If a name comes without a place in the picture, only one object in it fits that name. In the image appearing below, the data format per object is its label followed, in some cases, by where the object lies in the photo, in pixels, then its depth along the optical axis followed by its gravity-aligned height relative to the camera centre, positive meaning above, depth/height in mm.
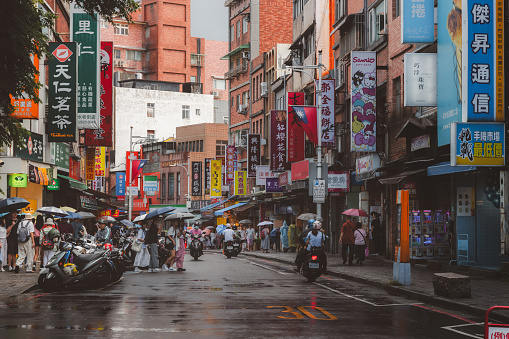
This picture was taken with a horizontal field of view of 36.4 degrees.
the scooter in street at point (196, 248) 38844 -2172
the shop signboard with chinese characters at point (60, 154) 37562 +2558
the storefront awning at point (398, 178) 26047 +978
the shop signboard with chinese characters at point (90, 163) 49156 +2643
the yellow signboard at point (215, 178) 77688 +2689
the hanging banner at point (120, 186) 82156 +1978
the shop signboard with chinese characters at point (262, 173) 58906 +2412
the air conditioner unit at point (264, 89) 67750 +10155
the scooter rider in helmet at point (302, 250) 23355 -1375
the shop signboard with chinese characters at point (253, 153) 62469 +4178
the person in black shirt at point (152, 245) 26922 -1409
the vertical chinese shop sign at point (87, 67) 33438 +5973
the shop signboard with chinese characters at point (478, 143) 20953 +1680
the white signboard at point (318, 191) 34344 +613
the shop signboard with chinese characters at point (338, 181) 38438 +1184
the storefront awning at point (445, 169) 22531 +1089
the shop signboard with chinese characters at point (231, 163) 73000 +3968
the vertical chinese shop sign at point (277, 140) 47906 +4092
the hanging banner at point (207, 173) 82375 +3402
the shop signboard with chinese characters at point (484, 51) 20703 +4122
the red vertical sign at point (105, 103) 38594 +5094
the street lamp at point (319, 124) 35094 +3772
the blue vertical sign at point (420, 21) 25766 +6131
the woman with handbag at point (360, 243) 30156 -1483
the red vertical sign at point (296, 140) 46750 +3916
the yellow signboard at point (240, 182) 73750 +2186
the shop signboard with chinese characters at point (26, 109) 27062 +3348
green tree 11172 +2401
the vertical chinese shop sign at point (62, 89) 30938 +4610
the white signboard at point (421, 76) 25344 +4217
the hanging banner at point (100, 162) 67938 +3782
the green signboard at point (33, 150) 31769 +2340
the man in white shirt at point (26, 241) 25656 -1212
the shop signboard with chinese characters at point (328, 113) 38938 +4649
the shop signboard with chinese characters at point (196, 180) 91375 +2927
